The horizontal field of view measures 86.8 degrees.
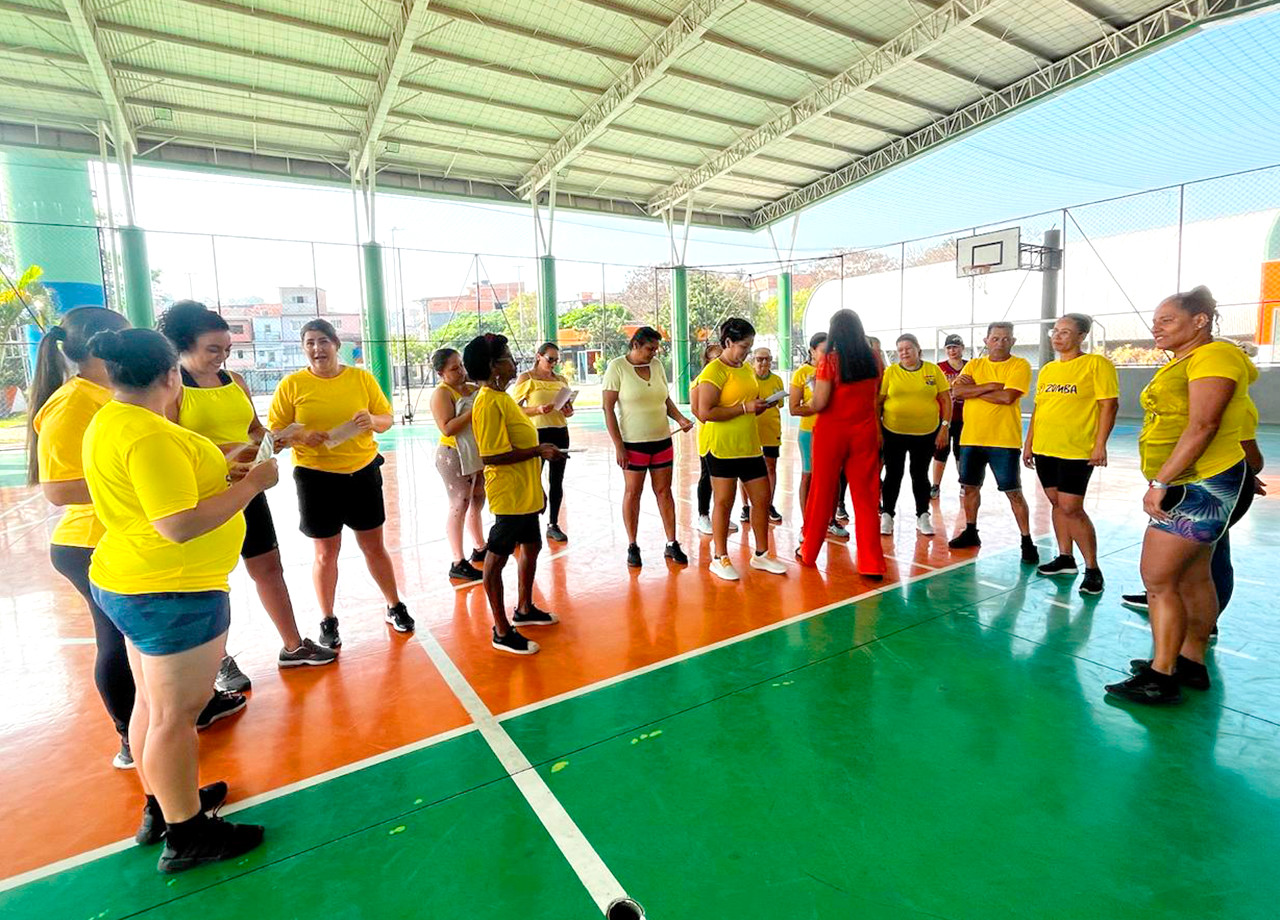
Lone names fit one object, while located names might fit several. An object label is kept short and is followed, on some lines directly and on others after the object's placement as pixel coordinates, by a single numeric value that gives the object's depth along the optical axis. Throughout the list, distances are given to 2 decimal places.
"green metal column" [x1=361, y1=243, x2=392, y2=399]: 16.94
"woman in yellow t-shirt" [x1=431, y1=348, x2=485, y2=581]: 4.58
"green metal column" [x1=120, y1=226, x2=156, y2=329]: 14.09
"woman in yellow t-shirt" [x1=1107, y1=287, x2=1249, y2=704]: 2.56
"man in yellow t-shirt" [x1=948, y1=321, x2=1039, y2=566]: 4.71
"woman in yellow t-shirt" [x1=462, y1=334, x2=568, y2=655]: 3.39
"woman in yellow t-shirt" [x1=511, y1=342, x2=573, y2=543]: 5.43
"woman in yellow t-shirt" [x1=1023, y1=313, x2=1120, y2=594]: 3.98
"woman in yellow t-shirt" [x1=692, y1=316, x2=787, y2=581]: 4.48
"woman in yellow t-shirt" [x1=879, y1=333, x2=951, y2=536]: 5.19
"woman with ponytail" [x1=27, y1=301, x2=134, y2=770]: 2.26
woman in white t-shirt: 4.79
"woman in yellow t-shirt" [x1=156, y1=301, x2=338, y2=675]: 2.75
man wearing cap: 6.32
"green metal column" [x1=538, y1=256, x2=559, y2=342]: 18.64
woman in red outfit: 4.31
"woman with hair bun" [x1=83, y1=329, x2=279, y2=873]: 1.76
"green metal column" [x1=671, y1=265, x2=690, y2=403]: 21.17
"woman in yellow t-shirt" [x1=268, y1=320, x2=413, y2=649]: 3.37
